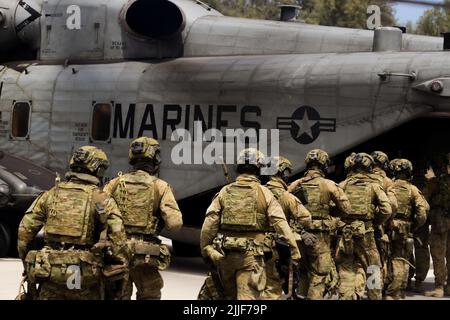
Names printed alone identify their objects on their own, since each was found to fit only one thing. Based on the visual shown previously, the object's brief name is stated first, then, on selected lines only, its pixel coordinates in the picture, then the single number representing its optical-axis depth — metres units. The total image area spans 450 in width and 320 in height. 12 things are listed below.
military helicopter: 12.04
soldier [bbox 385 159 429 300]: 11.50
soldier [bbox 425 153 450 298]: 12.42
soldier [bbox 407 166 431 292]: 12.73
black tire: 13.78
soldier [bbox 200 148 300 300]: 8.01
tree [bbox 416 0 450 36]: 56.97
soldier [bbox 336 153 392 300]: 10.60
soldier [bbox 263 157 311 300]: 8.23
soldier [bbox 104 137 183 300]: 8.27
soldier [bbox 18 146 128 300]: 7.10
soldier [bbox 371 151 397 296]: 11.10
